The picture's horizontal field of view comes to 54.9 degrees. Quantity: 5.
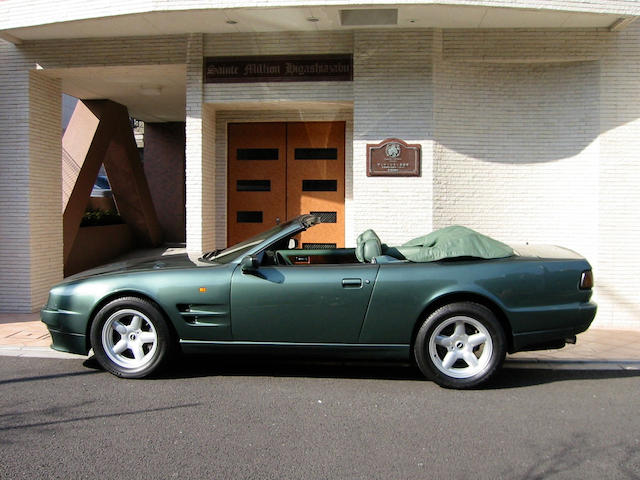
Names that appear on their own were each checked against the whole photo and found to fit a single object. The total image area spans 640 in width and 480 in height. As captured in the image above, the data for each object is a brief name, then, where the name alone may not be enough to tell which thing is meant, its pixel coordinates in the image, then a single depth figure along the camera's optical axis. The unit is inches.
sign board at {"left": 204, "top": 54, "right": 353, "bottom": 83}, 332.8
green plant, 510.9
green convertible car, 202.8
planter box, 473.6
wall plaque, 325.7
